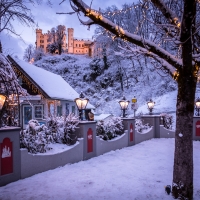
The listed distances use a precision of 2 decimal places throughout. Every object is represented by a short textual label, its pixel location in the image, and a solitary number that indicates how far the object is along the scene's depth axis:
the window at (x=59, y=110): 20.55
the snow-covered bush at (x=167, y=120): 17.75
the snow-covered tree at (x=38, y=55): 55.59
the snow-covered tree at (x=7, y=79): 7.60
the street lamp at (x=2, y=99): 6.09
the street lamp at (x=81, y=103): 9.12
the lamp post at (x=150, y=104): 16.34
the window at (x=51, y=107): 19.23
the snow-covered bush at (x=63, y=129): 8.97
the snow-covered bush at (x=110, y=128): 11.12
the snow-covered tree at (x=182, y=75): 4.72
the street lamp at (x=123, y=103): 12.66
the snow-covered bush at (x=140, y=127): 15.11
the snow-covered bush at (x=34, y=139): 7.21
